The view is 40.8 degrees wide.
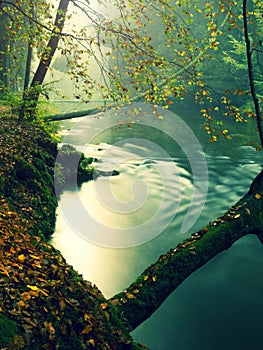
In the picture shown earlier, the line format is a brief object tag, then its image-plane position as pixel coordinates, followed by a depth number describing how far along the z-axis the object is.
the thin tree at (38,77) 10.93
